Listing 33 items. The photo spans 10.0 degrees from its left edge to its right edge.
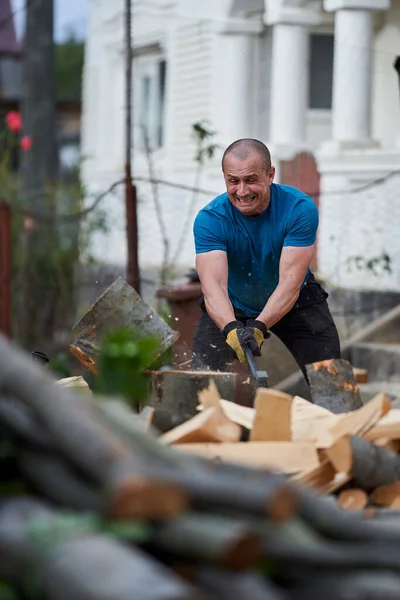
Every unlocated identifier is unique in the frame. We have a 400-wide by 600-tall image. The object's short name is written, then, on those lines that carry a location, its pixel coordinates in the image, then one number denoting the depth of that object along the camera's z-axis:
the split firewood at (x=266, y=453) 6.08
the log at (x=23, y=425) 4.64
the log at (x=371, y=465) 6.00
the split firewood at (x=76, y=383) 8.16
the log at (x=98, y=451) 4.22
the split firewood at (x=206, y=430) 6.25
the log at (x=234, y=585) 4.19
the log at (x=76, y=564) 3.91
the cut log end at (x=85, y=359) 9.83
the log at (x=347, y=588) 4.39
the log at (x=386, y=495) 6.04
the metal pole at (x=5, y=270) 21.19
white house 22.39
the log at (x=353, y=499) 5.95
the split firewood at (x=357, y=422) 6.46
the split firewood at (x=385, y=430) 6.41
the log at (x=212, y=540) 4.23
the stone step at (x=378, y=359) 18.48
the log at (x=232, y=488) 4.38
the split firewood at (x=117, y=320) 9.99
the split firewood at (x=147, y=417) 6.46
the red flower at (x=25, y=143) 28.74
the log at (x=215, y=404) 6.52
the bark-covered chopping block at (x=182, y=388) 8.00
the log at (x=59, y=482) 4.39
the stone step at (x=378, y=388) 16.94
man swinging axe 11.34
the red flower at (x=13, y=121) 29.39
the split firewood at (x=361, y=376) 12.92
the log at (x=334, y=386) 8.93
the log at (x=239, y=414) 6.77
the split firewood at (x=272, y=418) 6.47
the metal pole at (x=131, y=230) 17.06
